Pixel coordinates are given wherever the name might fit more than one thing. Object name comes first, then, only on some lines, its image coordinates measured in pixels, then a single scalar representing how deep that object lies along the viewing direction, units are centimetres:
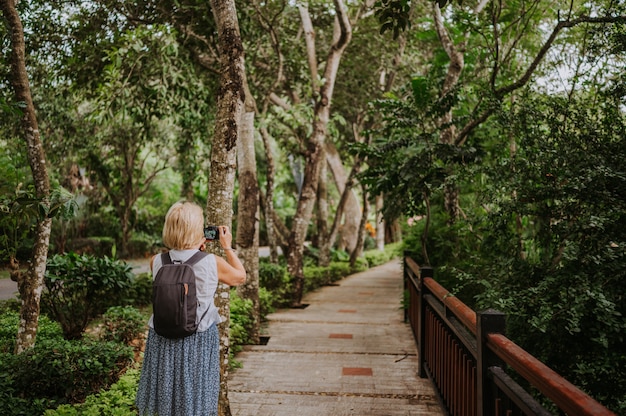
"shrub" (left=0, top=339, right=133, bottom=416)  422
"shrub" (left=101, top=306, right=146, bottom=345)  577
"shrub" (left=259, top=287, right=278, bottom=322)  874
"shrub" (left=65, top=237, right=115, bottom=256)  1667
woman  285
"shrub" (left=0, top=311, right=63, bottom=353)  546
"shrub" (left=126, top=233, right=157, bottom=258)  1966
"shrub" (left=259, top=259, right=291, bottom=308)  1025
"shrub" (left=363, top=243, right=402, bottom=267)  2042
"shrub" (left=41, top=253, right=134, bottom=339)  641
